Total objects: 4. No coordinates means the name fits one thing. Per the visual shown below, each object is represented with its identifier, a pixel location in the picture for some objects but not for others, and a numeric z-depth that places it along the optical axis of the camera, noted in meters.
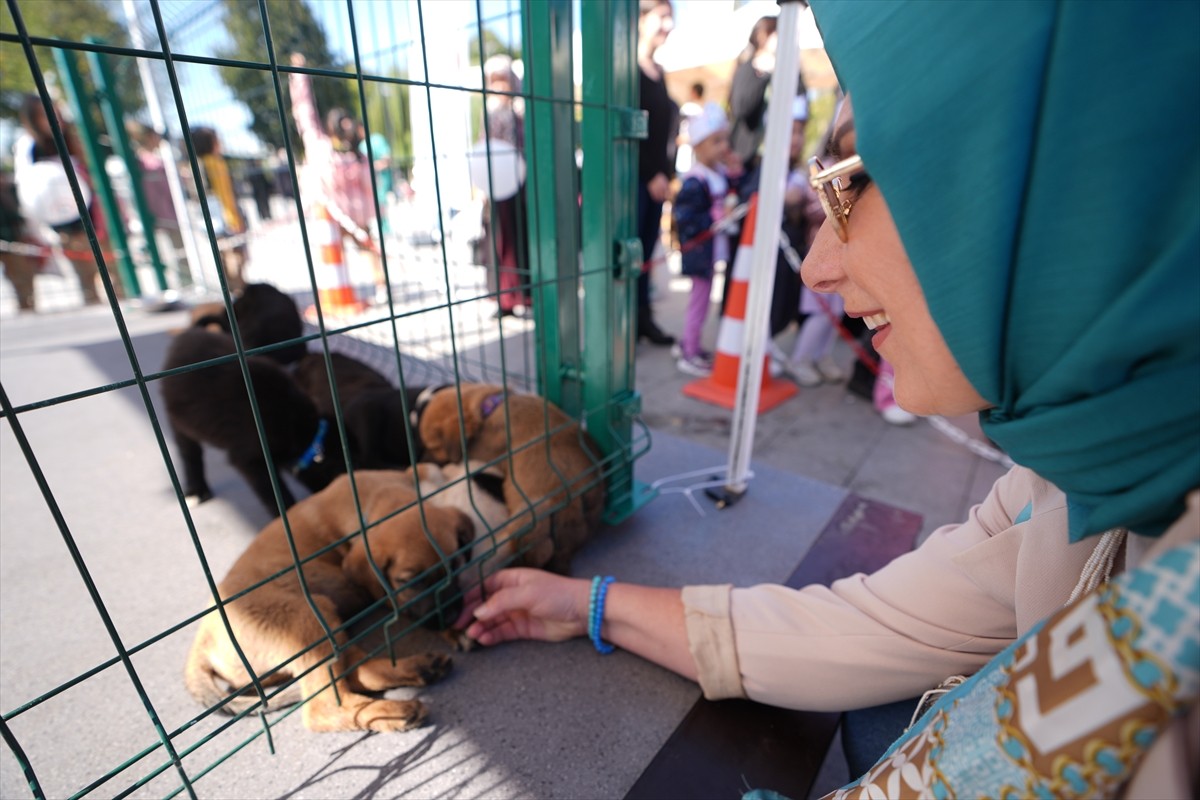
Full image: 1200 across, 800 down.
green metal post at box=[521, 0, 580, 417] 1.87
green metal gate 1.00
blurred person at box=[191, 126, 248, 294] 5.64
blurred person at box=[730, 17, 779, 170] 4.61
